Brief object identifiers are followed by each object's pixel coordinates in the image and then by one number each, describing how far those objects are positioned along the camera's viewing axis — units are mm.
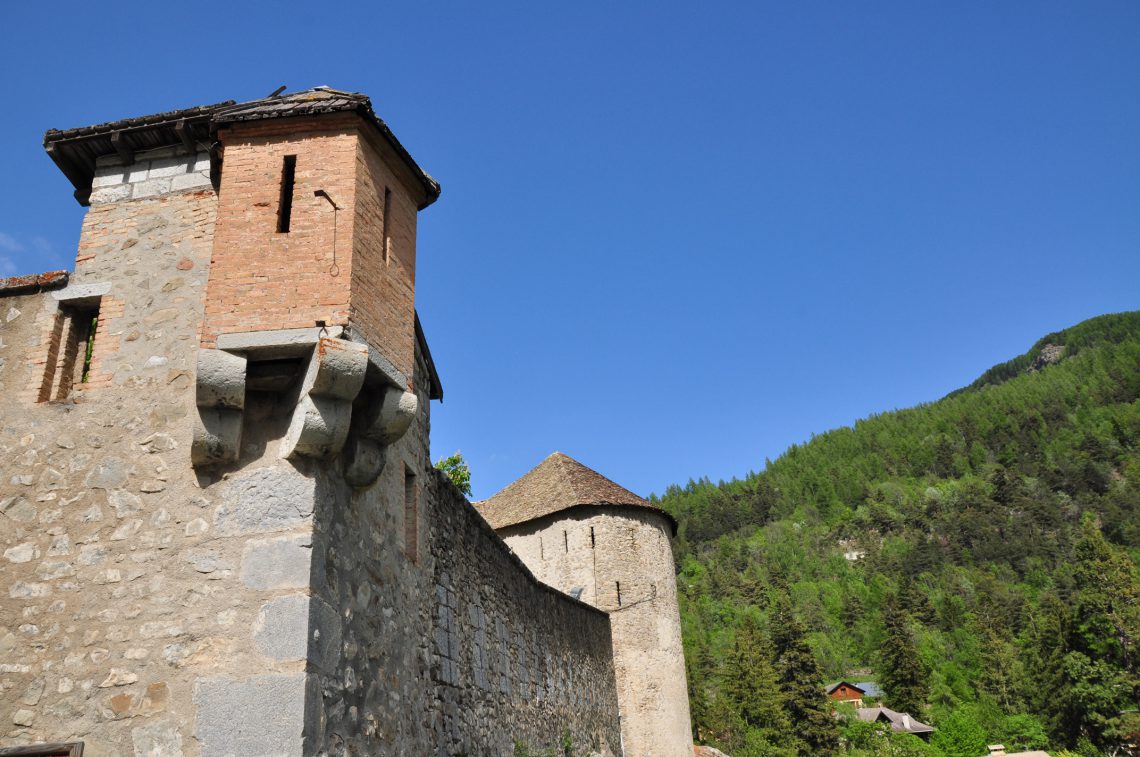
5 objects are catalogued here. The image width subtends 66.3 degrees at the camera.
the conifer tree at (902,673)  67375
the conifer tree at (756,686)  42312
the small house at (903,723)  65688
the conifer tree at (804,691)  42312
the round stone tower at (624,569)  25250
